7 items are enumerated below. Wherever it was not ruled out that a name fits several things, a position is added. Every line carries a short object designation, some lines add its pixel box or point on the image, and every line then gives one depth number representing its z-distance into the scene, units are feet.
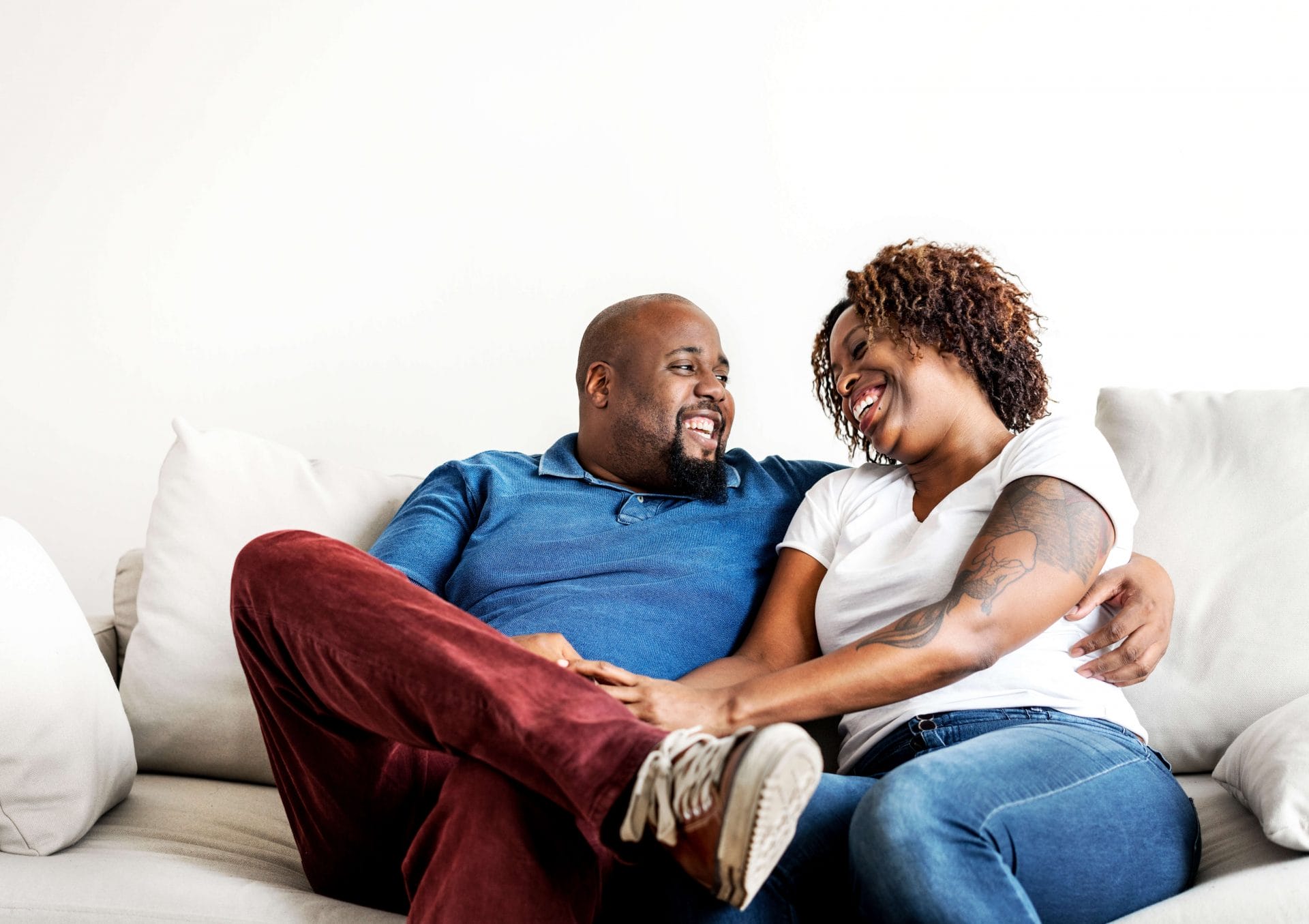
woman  3.43
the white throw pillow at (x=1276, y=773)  3.76
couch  3.95
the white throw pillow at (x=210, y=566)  5.75
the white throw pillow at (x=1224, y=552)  5.10
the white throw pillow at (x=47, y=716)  4.32
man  3.08
